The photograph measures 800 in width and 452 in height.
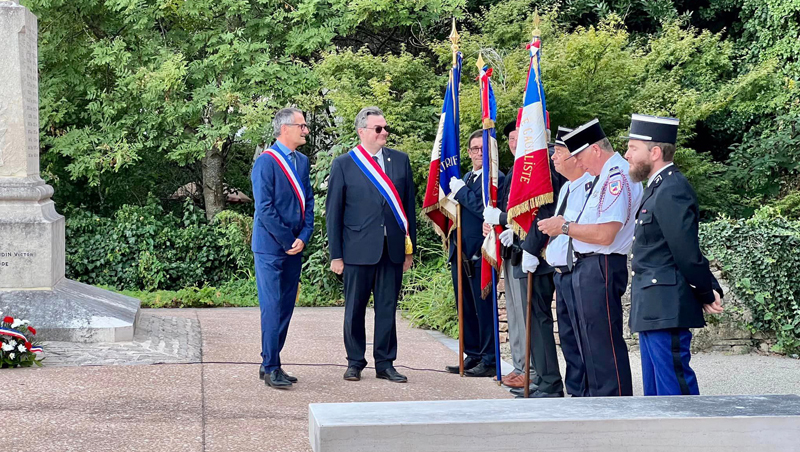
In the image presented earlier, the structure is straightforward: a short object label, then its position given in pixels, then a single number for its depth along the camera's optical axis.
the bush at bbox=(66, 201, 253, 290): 14.52
